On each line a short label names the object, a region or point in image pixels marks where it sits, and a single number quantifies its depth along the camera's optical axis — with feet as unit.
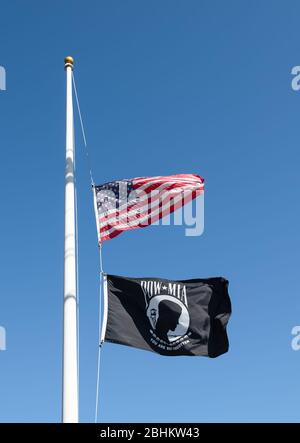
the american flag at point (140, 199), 59.31
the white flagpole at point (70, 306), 48.16
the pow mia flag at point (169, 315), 56.65
